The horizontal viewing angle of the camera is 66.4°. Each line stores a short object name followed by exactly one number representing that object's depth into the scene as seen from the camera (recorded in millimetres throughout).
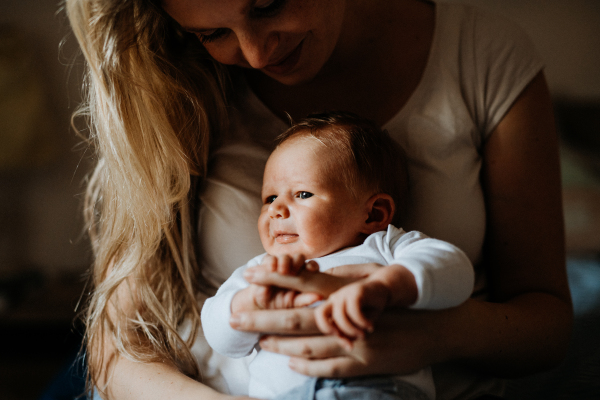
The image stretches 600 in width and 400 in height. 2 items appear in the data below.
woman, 869
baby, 633
